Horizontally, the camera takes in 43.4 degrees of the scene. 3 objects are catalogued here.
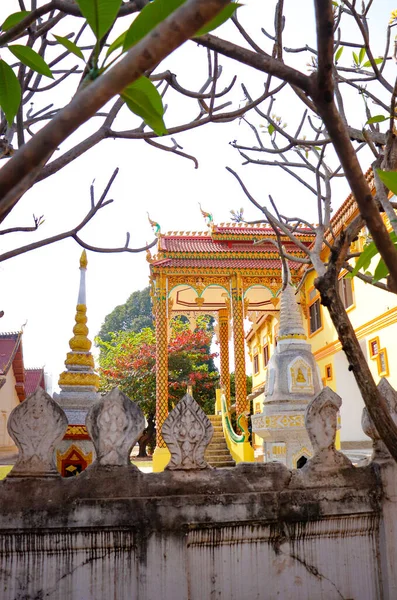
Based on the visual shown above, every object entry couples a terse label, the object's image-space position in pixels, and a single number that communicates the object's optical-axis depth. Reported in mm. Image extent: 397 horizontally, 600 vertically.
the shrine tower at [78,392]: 4980
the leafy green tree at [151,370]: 19547
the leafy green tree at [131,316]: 49031
